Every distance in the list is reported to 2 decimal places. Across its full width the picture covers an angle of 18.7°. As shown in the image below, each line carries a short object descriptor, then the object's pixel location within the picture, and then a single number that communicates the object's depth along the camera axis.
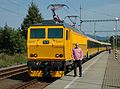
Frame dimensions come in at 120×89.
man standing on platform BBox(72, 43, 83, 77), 18.58
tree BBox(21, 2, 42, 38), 60.75
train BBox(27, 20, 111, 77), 19.02
